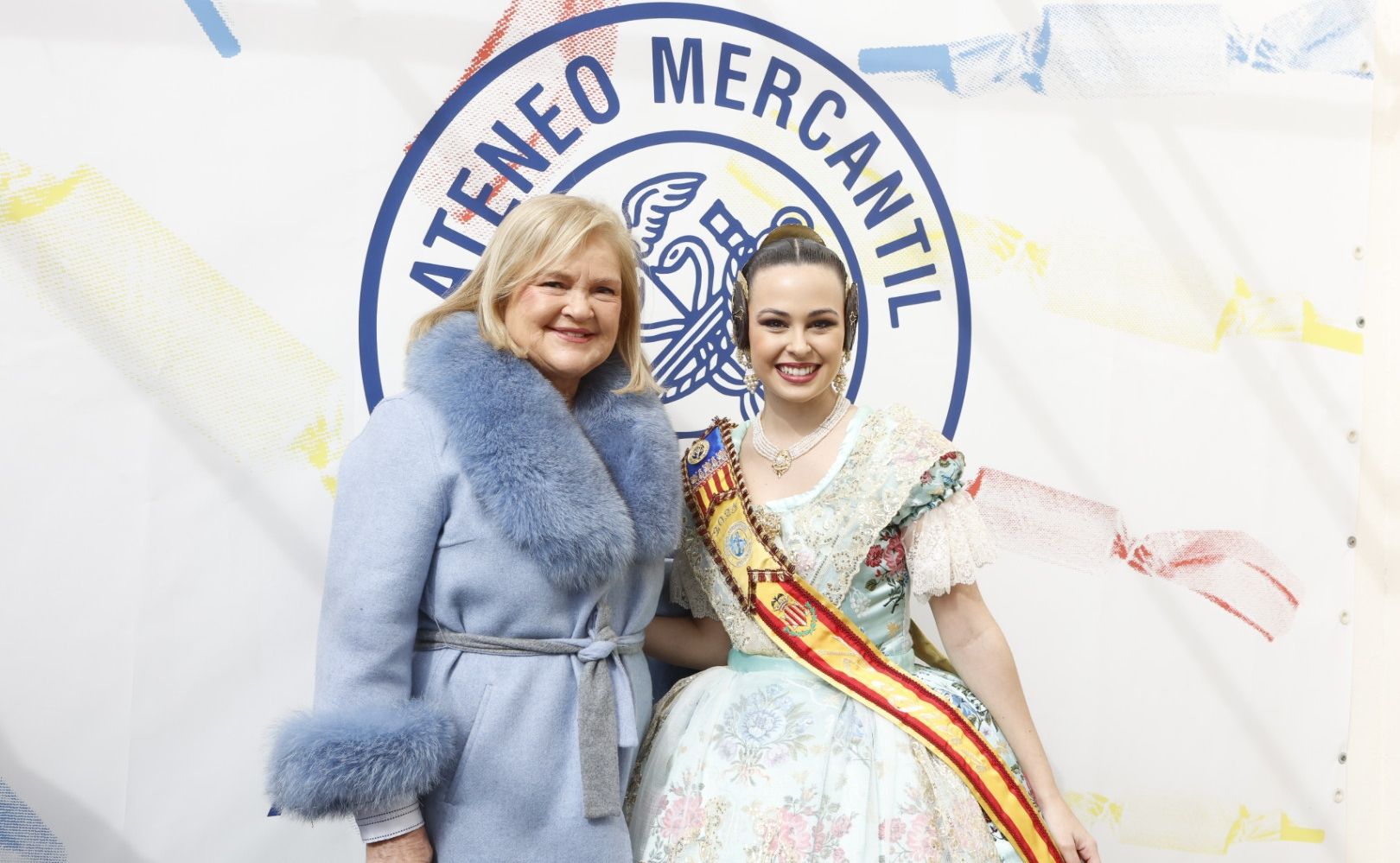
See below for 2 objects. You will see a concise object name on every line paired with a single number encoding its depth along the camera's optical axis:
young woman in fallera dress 1.48
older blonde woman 1.30
